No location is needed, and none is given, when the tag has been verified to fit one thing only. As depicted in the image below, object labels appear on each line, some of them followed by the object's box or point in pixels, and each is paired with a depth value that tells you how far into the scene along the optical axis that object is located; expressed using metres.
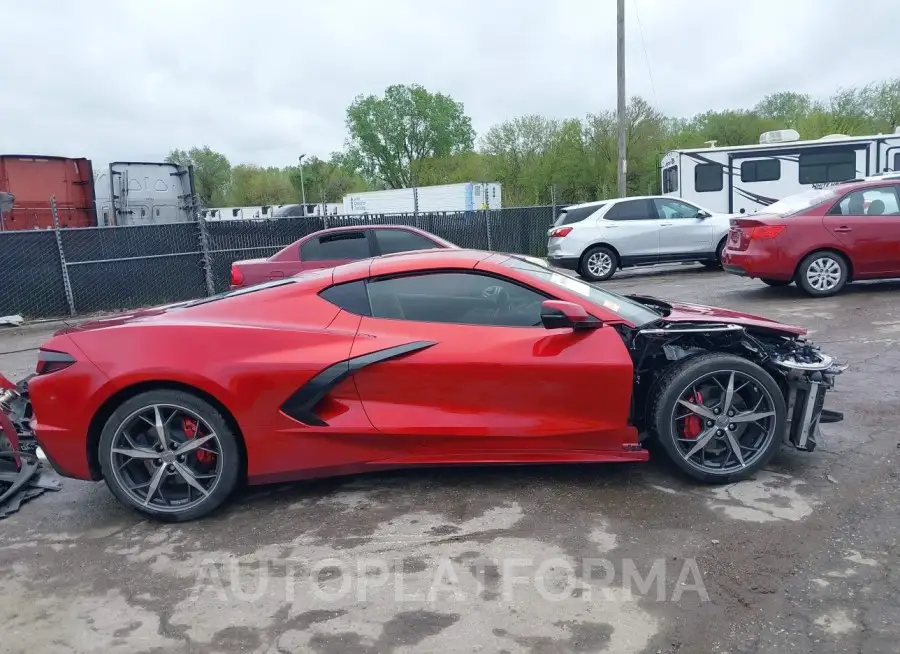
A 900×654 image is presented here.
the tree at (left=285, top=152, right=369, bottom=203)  70.00
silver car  14.48
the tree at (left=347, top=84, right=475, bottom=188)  69.56
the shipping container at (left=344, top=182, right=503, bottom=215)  30.41
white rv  17.50
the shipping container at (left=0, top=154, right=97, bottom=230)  16.17
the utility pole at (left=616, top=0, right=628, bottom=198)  19.55
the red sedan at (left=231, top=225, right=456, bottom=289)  10.03
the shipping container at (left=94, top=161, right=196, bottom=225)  16.69
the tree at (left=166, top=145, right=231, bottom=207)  75.39
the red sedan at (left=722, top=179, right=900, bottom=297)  9.67
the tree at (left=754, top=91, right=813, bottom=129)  48.22
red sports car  3.86
